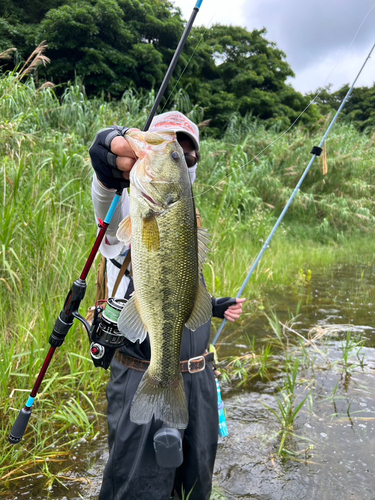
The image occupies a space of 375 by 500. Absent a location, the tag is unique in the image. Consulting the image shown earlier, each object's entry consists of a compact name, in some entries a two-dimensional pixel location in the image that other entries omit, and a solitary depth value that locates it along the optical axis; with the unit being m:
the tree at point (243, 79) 17.03
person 1.63
